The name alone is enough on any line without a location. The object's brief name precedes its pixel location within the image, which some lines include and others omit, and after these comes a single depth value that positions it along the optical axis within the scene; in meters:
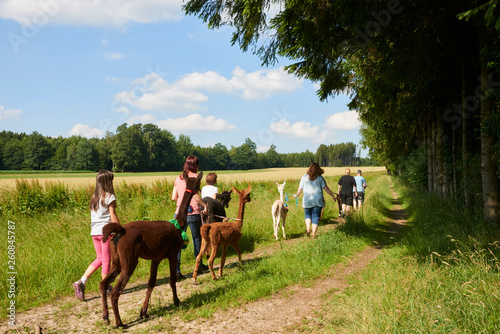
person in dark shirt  12.23
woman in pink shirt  5.59
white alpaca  8.86
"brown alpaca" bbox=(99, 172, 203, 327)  3.55
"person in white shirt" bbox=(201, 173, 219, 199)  6.34
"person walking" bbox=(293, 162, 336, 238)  7.84
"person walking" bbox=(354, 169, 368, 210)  13.74
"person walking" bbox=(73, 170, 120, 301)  4.56
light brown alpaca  5.25
